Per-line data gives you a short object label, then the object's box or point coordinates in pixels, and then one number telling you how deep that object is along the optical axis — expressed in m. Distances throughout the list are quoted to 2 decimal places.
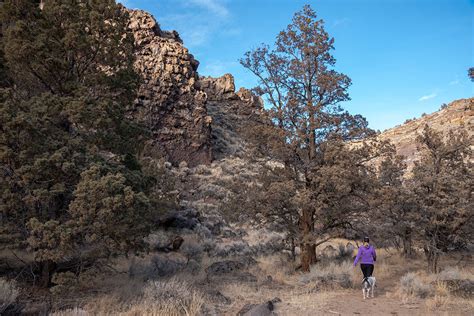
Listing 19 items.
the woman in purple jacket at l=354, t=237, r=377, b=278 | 10.81
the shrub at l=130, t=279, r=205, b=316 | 7.85
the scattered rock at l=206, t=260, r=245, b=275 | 14.57
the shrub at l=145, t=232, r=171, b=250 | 17.53
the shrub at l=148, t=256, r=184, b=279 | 13.22
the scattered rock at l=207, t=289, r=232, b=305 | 10.17
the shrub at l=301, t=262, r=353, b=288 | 12.44
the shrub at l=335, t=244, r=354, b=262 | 17.91
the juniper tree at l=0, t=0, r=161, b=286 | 8.45
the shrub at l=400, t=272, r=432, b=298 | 11.03
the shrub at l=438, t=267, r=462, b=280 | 12.46
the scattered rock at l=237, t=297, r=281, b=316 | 8.30
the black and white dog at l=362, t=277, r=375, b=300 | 10.80
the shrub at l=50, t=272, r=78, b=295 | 8.02
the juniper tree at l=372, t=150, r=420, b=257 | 13.07
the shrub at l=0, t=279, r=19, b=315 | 6.93
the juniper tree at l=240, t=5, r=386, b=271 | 14.38
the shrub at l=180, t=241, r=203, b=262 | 17.66
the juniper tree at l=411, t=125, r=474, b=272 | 13.50
